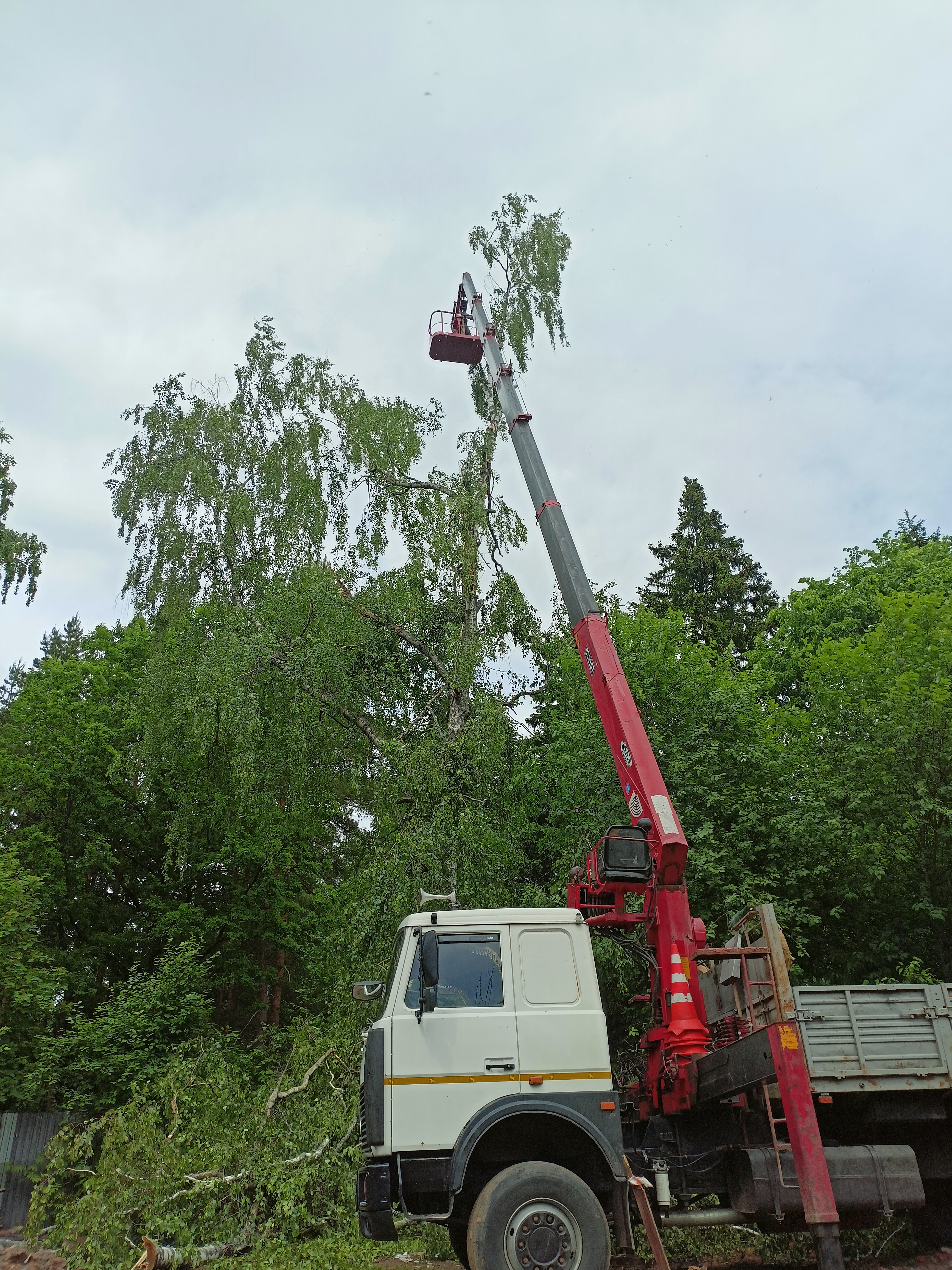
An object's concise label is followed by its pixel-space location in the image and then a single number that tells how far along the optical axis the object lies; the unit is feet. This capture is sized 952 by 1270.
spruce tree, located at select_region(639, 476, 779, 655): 93.50
